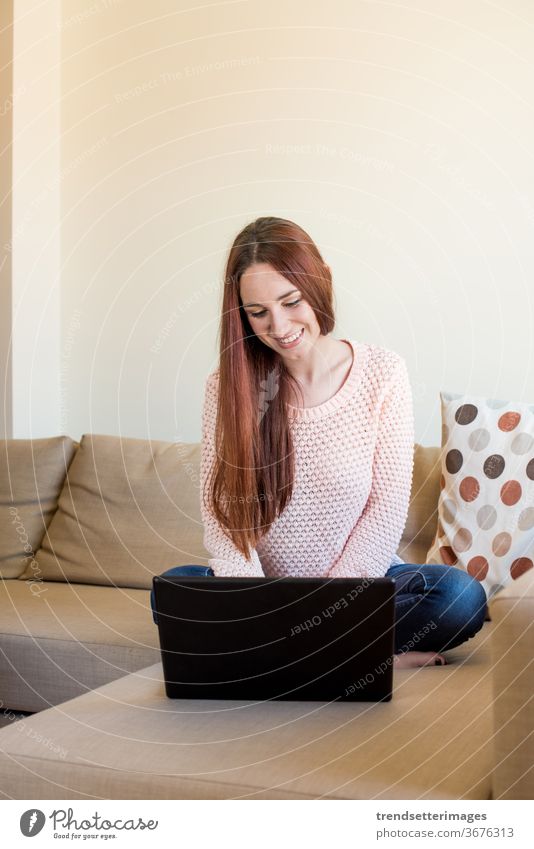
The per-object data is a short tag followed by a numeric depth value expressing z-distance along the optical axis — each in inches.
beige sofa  46.1
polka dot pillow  84.5
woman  74.7
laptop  56.7
